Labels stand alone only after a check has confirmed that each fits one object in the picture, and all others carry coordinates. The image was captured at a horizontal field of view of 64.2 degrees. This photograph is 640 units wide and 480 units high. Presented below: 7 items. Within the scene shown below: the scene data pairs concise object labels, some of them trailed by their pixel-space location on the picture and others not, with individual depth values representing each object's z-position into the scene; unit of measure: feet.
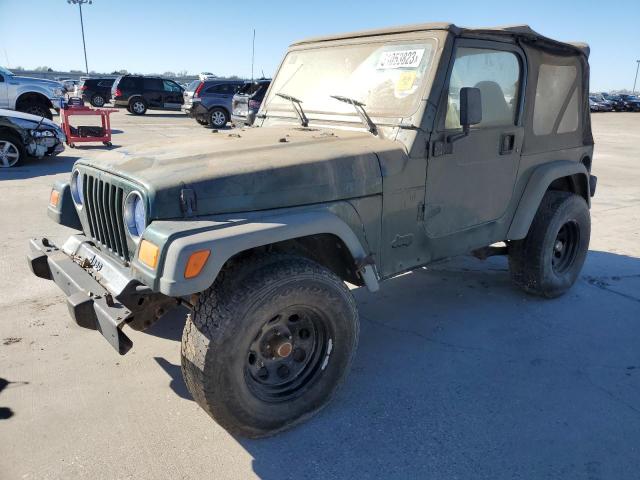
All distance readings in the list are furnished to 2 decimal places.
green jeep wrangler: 7.95
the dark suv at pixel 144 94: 78.43
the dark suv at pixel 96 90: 87.56
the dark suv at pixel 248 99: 46.46
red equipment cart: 40.68
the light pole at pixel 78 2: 161.04
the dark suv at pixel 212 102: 62.69
